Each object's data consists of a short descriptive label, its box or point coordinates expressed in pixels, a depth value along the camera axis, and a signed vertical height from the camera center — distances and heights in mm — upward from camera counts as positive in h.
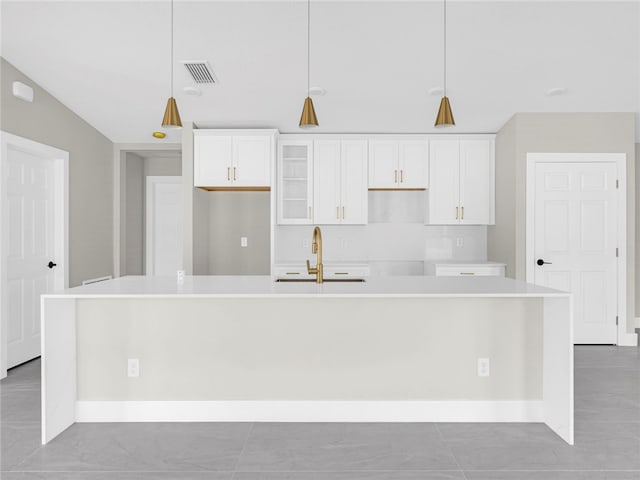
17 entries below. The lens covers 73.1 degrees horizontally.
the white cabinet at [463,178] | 4969 +676
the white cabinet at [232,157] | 4727 +874
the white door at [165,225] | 6012 +163
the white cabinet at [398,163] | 4996 +853
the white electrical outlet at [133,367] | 2689 -815
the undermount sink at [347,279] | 3176 -340
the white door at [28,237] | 3633 -4
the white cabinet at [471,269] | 4645 -349
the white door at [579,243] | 4473 -66
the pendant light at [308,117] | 2611 +724
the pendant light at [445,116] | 2601 +727
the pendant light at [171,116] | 2580 +721
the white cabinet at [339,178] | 4996 +679
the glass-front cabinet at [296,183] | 4996 +623
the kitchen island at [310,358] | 2680 -760
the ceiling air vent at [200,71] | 3593 +1424
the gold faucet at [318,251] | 2771 -94
